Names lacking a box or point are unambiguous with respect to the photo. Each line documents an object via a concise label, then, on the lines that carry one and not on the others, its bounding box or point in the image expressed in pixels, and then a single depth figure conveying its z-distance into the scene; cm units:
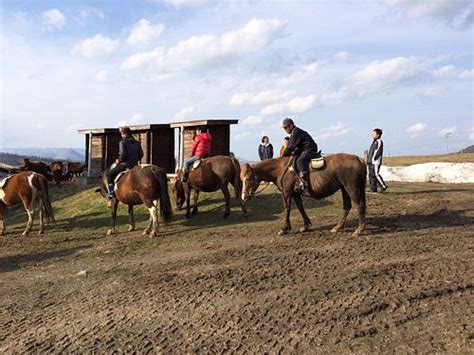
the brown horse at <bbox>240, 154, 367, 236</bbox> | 1085
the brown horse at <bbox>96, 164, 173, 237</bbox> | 1236
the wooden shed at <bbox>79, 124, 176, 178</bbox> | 2284
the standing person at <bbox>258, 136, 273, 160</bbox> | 1959
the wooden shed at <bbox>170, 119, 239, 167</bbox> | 2038
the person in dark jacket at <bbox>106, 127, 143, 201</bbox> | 1341
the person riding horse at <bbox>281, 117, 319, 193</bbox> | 1109
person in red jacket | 1442
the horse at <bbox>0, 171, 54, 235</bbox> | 1378
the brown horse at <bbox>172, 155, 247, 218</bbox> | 1399
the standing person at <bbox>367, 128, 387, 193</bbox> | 1602
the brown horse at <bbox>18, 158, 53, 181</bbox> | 2542
